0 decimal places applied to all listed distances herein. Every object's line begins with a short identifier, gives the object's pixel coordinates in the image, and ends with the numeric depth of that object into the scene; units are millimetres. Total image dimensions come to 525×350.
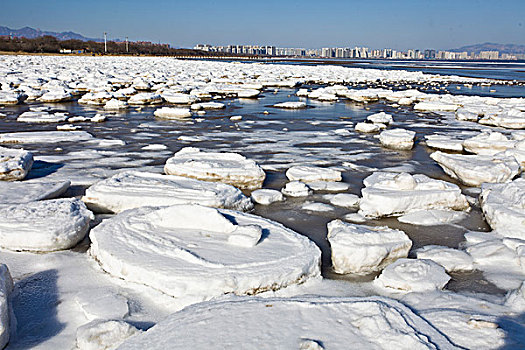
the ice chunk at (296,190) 5250
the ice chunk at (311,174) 5824
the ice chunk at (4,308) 2293
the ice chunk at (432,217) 4496
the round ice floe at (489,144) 7400
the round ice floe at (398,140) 8078
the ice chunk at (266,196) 4949
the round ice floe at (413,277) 3111
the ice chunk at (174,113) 11172
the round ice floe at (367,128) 9570
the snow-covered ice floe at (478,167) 5688
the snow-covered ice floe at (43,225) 3496
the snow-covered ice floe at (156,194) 4391
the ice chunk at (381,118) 10789
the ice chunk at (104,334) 2324
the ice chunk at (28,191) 4430
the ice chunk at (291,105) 13551
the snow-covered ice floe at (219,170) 5348
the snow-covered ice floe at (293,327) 2164
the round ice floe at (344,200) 4982
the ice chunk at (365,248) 3402
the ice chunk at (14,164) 5293
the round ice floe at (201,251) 2902
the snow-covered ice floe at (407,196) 4633
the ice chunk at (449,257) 3535
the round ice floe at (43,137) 7980
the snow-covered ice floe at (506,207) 4152
